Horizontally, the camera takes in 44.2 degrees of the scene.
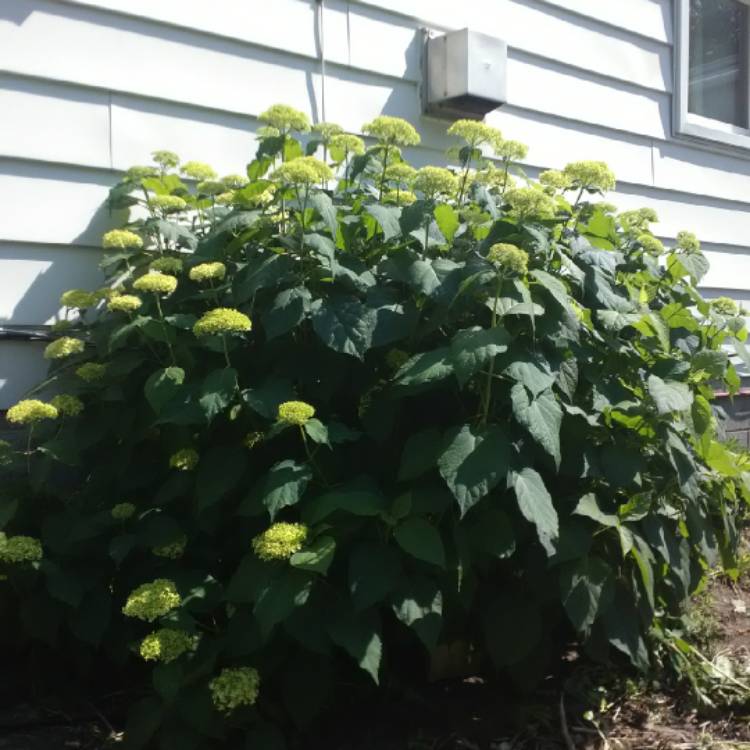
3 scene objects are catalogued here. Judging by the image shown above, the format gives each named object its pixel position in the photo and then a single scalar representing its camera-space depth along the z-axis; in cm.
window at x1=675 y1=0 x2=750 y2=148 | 512
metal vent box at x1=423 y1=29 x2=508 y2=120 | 362
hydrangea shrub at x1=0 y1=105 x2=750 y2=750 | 203
